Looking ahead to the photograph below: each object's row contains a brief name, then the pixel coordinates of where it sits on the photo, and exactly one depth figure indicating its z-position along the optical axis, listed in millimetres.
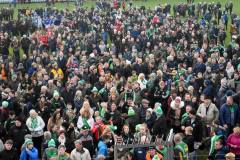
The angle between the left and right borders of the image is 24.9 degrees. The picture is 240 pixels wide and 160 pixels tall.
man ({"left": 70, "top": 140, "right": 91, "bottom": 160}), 12266
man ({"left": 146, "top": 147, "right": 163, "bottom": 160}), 11546
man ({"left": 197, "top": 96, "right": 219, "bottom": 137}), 14477
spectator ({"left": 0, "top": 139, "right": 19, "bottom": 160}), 12750
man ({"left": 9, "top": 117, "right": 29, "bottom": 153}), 13844
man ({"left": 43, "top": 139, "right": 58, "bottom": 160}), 12523
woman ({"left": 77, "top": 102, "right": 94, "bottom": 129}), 14125
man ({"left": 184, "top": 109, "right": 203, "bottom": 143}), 13555
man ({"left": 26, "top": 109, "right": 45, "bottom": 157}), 14336
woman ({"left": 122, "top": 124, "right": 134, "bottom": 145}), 13105
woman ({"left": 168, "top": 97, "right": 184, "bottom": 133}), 14320
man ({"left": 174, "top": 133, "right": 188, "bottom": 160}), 12156
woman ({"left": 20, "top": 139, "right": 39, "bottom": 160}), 12500
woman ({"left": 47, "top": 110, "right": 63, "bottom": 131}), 14258
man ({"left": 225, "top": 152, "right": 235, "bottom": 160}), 11125
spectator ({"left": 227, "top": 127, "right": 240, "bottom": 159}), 12695
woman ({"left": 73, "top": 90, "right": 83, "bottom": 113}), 16062
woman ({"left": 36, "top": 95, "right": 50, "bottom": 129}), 15383
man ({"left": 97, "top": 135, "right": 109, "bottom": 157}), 12656
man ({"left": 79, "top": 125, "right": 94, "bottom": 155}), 13164
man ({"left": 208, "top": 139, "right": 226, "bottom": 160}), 12312
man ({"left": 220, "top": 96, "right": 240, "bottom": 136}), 14359
